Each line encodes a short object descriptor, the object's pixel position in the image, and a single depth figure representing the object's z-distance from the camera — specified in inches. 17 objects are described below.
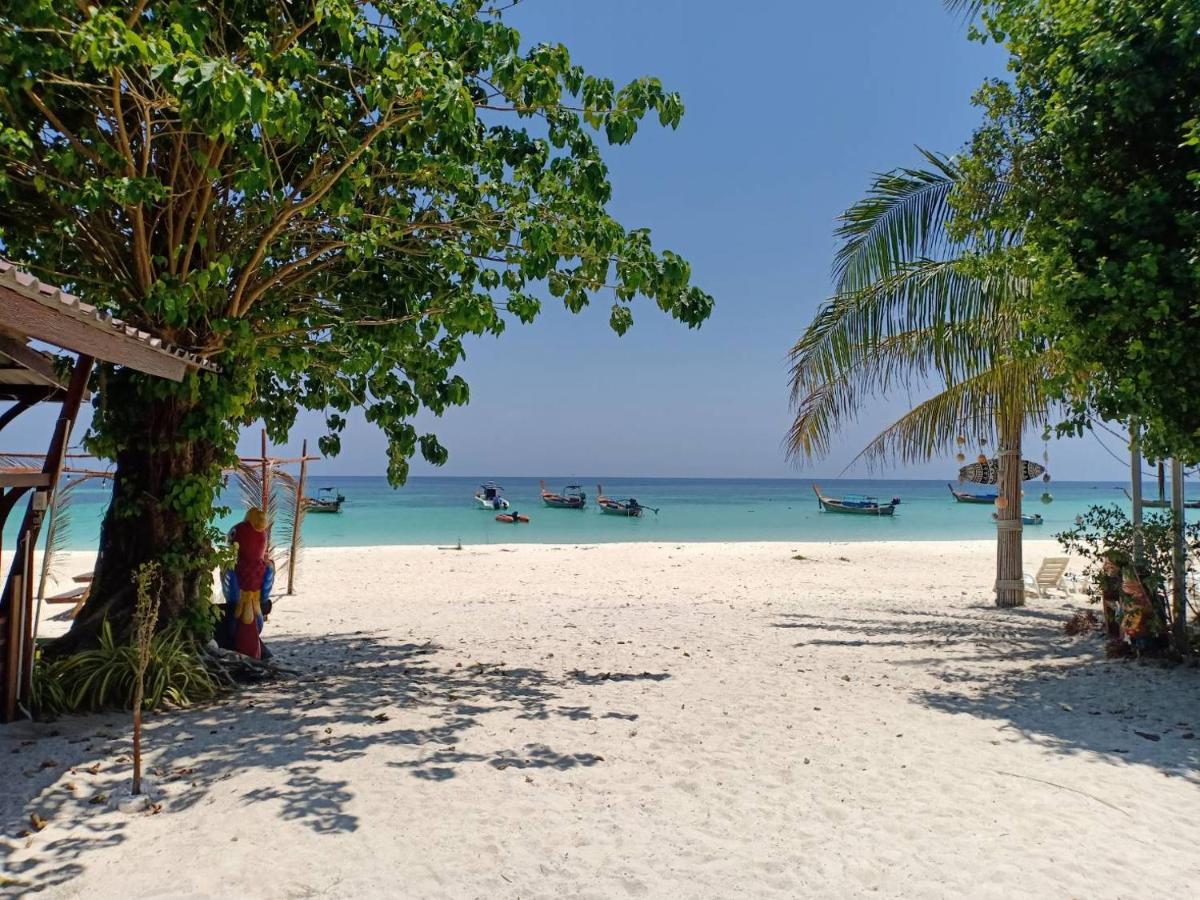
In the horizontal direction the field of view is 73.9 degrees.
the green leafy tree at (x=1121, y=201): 210.8
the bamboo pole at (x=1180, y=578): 273.4
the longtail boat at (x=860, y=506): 2063.2
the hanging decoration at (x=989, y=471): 485.7
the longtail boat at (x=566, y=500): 2204.7
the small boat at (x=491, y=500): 2124.8
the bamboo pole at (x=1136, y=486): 273.3
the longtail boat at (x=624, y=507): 1984.5
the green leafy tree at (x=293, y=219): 198.8
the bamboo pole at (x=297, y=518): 512.1
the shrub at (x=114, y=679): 212.7
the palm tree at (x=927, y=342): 373.1
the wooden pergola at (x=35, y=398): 160.9
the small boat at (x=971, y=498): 2621.1
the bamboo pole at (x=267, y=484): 448.1
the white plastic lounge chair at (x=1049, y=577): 487.5
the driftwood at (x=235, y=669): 249.9
